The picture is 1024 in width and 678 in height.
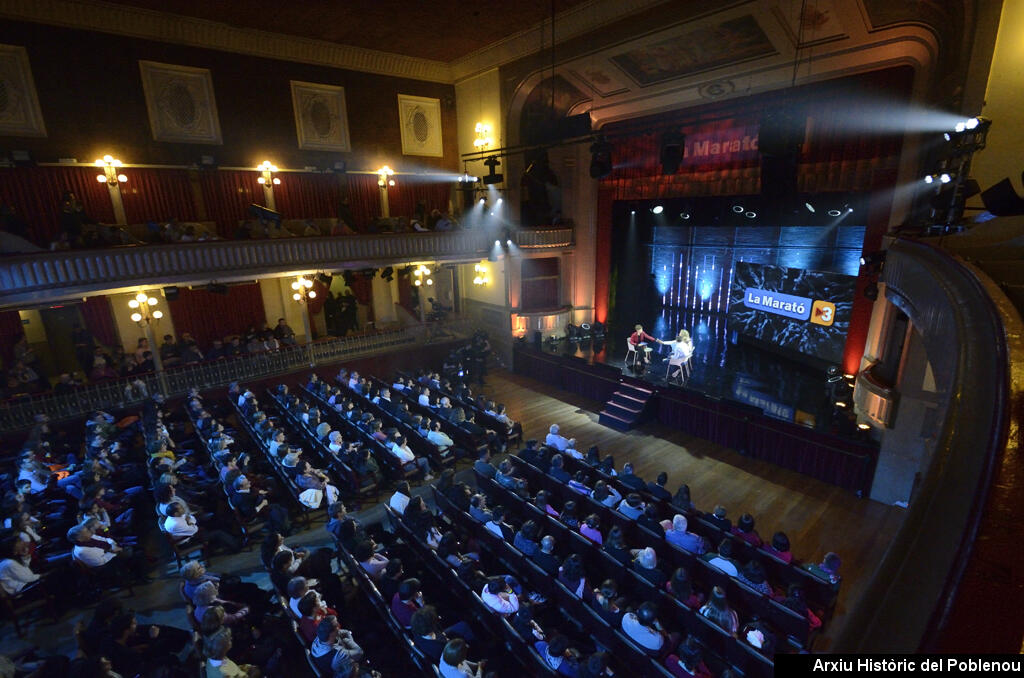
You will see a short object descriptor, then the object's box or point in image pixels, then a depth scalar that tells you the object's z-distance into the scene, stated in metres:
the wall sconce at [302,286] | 12.91
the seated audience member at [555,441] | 8.93
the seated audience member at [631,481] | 7.38
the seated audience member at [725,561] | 5.61
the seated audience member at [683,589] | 5.18
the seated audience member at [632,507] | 6.74
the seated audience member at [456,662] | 4.18
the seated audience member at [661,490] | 7.07
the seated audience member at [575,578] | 5.30
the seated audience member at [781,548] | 5.78
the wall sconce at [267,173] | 14.09
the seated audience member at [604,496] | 6.95
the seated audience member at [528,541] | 5.91
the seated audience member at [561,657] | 4.32
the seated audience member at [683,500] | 6.64
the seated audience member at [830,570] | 5.40
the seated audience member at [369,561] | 5.72
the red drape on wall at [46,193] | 11.18
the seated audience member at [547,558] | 5.67
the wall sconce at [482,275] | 15.86
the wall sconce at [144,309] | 10.81
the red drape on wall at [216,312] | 14.54
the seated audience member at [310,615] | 4.75
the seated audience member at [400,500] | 6.89
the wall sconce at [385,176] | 16.16
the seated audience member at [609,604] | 4.92
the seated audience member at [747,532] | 6.16
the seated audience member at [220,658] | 4.25
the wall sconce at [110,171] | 11.96
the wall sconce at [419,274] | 14.87
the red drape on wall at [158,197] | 12.54
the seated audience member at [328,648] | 4.40
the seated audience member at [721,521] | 6.42
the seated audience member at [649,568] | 5.45
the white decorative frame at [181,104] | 12.30
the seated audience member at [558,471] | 7.66
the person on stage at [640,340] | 12.70
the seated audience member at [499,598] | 5.03
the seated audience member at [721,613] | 4.89
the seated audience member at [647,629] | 4.63
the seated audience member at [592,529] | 6.24
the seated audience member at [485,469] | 7.88
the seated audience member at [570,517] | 6.46
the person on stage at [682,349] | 11.66
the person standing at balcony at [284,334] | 14.39
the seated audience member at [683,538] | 6.04
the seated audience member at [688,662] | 4.29
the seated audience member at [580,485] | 7.40
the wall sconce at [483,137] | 15.98
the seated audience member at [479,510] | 6.56
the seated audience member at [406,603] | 4.95
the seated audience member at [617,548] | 5.80
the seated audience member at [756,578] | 5.30
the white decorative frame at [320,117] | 14.37
